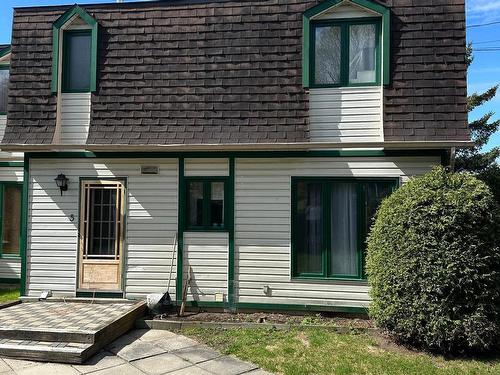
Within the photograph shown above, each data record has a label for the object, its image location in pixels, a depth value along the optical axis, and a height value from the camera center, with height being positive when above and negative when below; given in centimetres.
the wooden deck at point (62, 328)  559 -168
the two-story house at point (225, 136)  752 +136
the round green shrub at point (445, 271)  558 -75
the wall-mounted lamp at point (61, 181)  809 +54
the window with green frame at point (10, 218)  1033 -20
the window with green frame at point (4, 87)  1055 +301
